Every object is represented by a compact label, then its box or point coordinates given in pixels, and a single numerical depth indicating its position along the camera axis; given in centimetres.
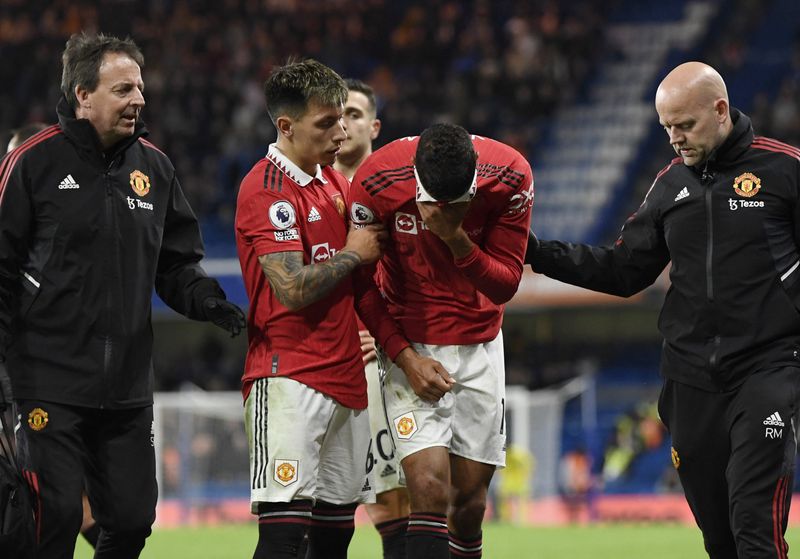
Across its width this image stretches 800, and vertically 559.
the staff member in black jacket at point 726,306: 1145
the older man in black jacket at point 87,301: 1127
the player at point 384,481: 1411
